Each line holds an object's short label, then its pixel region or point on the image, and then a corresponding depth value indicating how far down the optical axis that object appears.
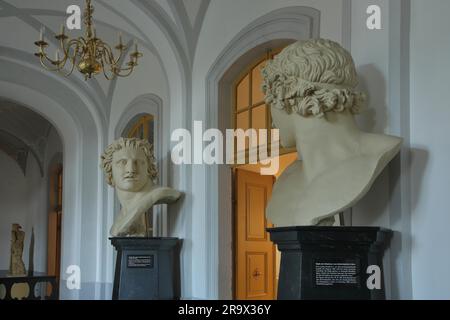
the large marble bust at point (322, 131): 3.94
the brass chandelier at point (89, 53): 6.52
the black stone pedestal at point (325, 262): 3.82
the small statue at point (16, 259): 15.27
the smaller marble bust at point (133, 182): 7.48
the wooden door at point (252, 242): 7.47
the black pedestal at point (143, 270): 7.35
